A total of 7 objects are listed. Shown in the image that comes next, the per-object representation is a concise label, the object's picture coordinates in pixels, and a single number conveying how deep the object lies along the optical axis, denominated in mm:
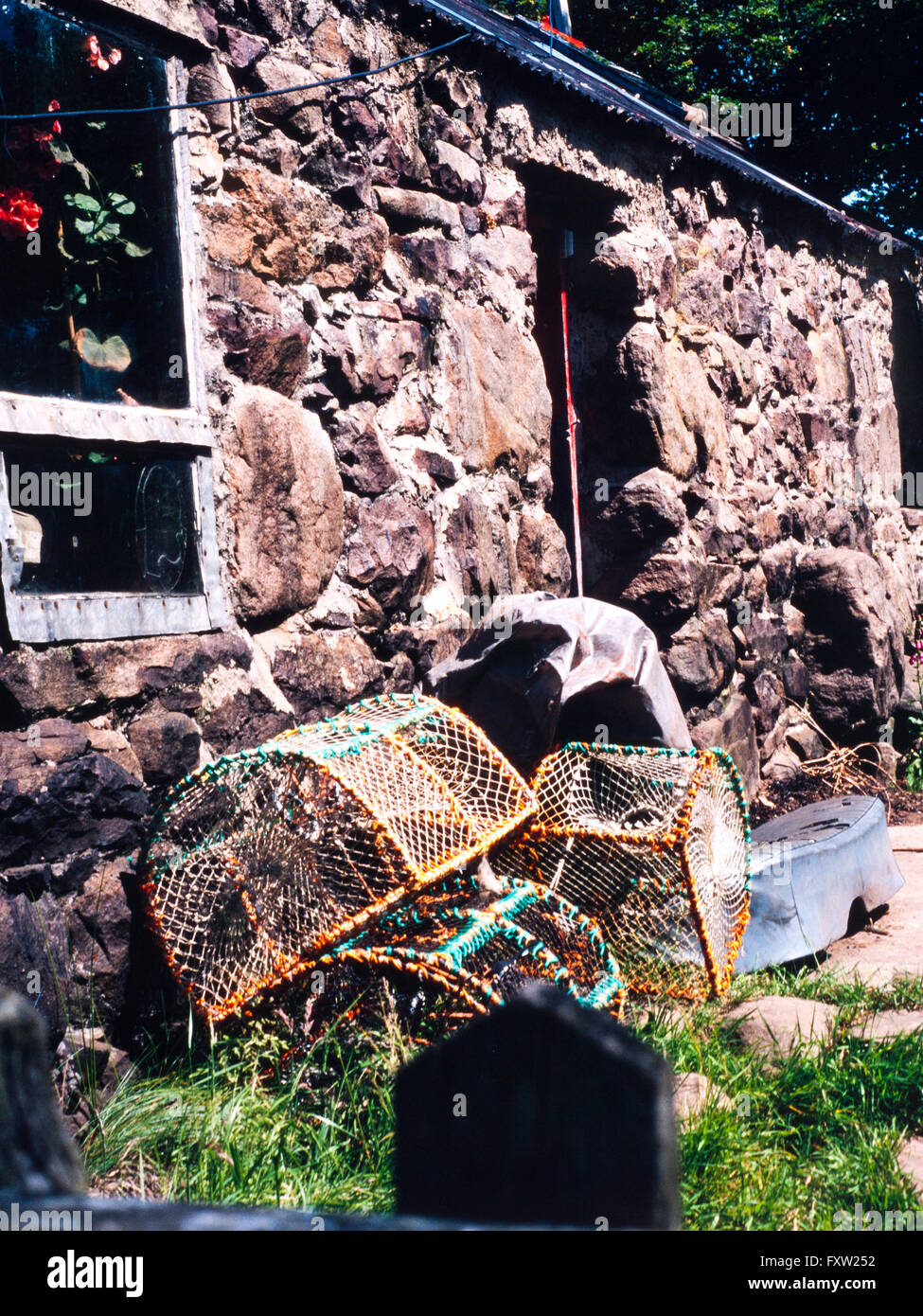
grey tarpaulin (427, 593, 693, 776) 3396
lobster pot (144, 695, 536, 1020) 2648
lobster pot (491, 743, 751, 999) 3217
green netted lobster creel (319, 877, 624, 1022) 2418
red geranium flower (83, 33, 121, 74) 2846
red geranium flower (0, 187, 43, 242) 2775
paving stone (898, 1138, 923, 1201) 2248
